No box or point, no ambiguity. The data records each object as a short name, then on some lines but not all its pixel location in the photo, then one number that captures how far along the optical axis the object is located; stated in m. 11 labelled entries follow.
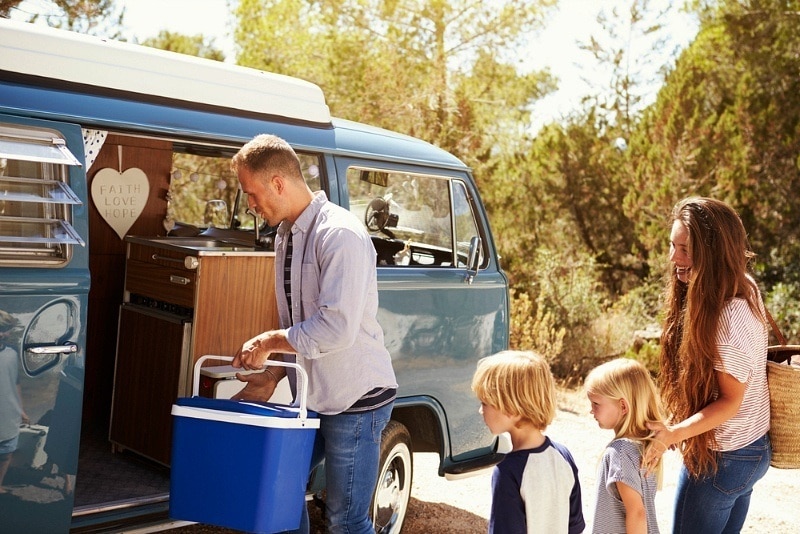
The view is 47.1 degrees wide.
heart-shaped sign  5.21
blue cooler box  3.20
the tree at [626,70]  15.43
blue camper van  3.51
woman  3.16
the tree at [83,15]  10.01
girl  3.00
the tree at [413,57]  13.84
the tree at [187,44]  17.86
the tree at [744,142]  13.08
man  3.29
